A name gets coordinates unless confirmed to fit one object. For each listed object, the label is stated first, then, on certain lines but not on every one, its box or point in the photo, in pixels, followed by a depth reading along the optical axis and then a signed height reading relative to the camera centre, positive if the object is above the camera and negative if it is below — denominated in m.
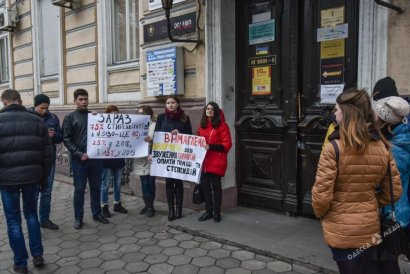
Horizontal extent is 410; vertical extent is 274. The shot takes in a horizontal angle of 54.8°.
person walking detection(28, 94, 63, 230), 5.06 -0.38
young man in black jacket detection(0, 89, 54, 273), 3.84 -0.59
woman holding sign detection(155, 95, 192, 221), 5.45 -0.32
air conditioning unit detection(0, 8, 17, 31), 10.70 +2.42
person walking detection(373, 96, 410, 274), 2.88 -0.21
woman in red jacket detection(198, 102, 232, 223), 5.13 -0.55
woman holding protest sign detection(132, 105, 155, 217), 5.70 -1.04
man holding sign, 5.15 -0.59
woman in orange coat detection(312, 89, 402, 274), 2.46 -0.47
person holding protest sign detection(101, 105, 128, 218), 5.79 -1.07
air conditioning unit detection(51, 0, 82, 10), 8.55 +2.27
